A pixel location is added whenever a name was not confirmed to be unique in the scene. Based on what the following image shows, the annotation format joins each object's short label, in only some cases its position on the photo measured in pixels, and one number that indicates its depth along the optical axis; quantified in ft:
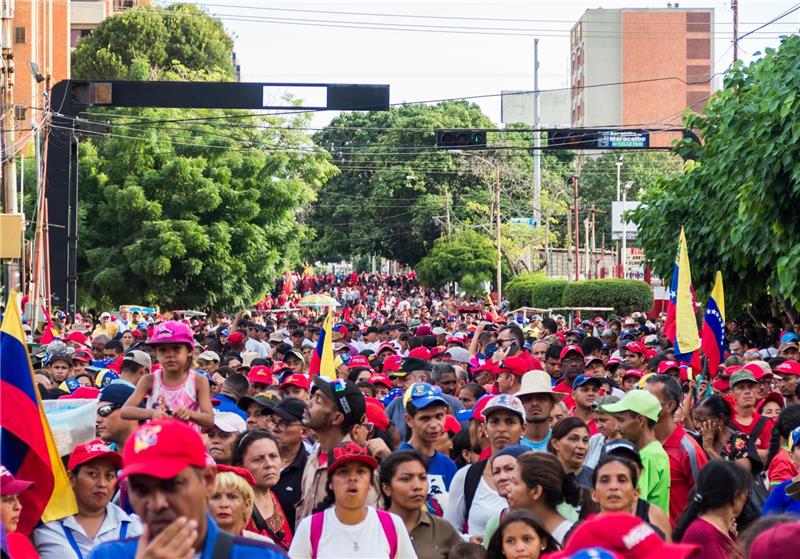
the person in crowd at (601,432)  28.45
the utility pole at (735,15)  139.49
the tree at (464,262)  207.51
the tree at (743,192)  57.72
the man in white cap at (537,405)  29.99
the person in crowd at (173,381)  28.50
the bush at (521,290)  168.76
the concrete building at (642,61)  327.67
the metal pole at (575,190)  195.59
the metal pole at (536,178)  209.46
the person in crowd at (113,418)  28.58
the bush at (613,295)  144.97
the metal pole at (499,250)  188.75
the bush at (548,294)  156.87
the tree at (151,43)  225.15
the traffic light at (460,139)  114.62
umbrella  156.66
